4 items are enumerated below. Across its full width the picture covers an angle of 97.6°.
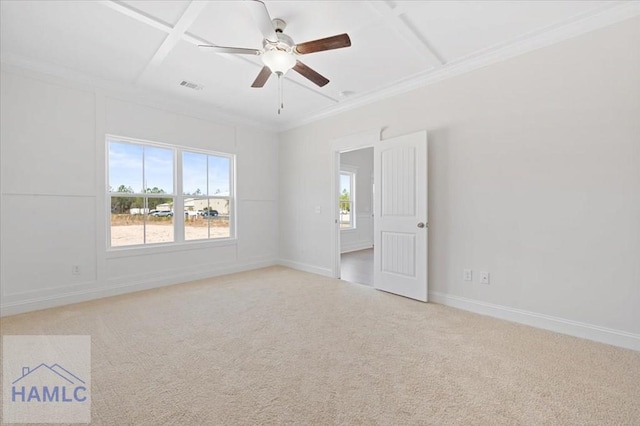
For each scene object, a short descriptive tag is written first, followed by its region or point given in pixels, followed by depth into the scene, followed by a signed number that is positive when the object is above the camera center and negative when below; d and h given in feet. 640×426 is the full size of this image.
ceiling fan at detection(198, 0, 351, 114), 6.86 +4.50
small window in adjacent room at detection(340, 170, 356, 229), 25.48 +0.97
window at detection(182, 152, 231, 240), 15.14 +0.99
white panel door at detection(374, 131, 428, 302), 11.34 -0.20
